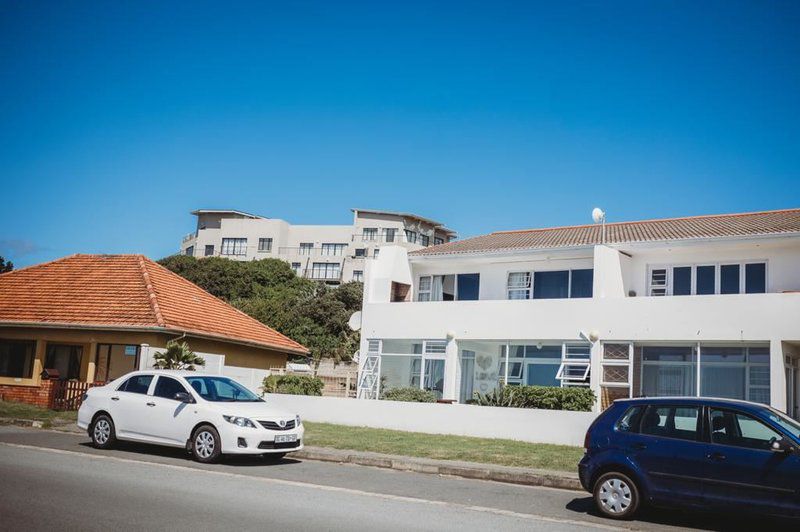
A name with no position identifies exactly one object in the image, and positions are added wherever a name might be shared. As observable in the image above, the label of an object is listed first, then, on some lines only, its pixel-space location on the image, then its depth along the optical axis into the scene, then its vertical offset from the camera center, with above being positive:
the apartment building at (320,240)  94.12 +16.85
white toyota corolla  14.20 -0.76
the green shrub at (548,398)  21.61 +0.05
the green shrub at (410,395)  25.20 -0.16
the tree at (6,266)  62.92 +7.42
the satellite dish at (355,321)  30.06 +2.41
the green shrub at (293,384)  26.25 -0.09
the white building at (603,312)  22.39 +2.72
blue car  9.34 -0.57
